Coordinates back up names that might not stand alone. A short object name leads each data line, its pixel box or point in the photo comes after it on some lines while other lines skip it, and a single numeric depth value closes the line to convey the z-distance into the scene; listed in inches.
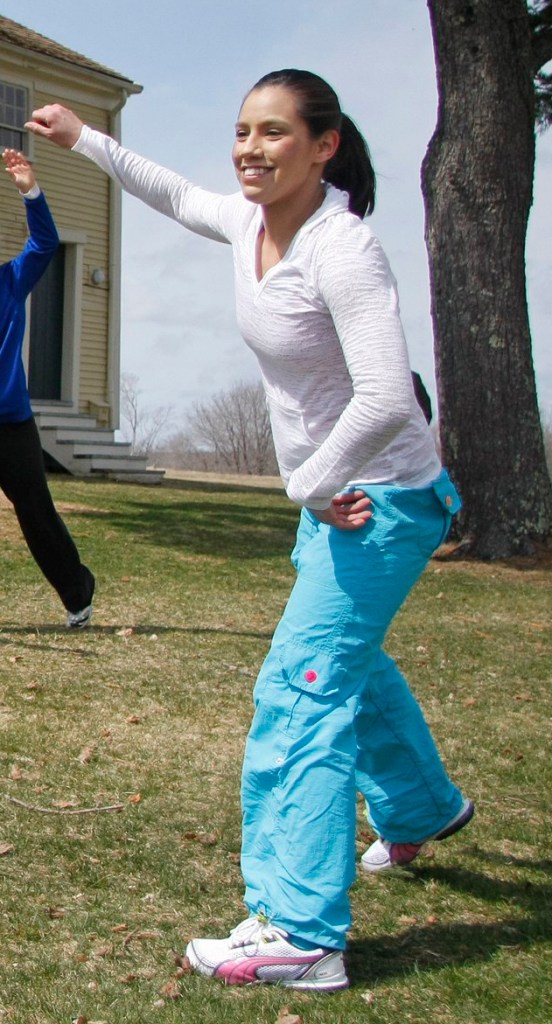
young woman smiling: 111.7
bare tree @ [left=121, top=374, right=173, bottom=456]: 2181.7
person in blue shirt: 270.4
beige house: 835.4
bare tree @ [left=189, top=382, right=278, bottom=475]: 2215.8
